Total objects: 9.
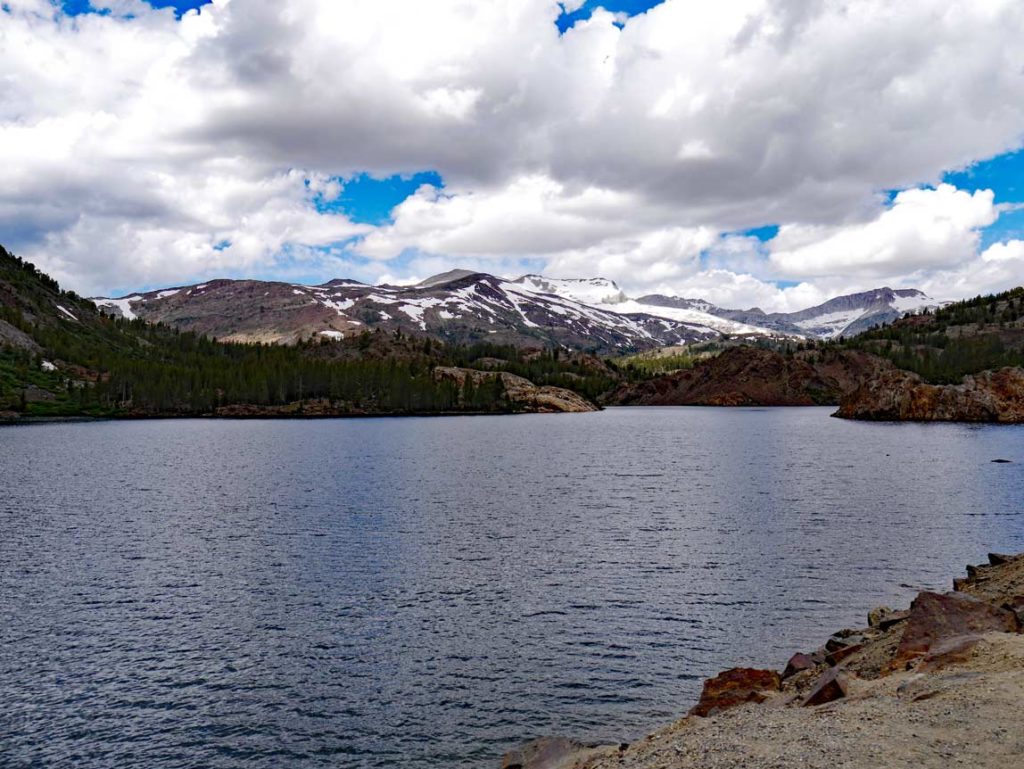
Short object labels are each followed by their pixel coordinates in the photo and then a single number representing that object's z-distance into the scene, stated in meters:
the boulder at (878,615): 38.13
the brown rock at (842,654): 31.55
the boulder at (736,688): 27.38
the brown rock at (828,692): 24.12
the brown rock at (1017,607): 29.80
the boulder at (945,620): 28.41
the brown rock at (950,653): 25.06
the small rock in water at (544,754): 24.55
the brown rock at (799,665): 31.20
